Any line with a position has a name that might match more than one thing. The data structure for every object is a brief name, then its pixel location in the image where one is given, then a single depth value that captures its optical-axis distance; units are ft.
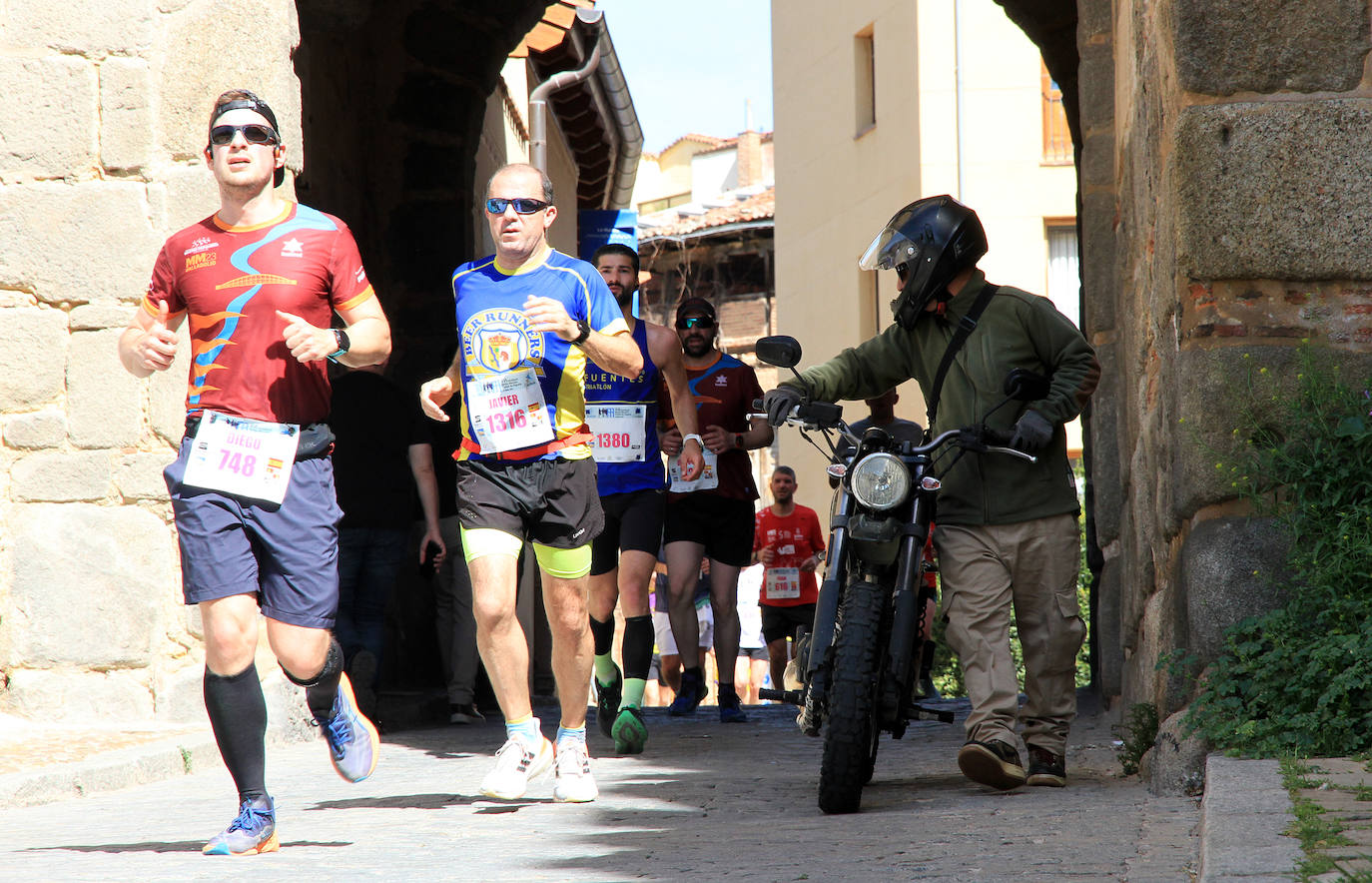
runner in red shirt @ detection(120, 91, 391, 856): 28.19
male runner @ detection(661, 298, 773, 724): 55.77
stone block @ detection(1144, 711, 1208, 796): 30.07
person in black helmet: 34.50
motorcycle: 30.89
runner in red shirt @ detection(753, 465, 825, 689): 77.51
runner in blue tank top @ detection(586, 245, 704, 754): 47.29
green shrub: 28.19
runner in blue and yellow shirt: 33.65
